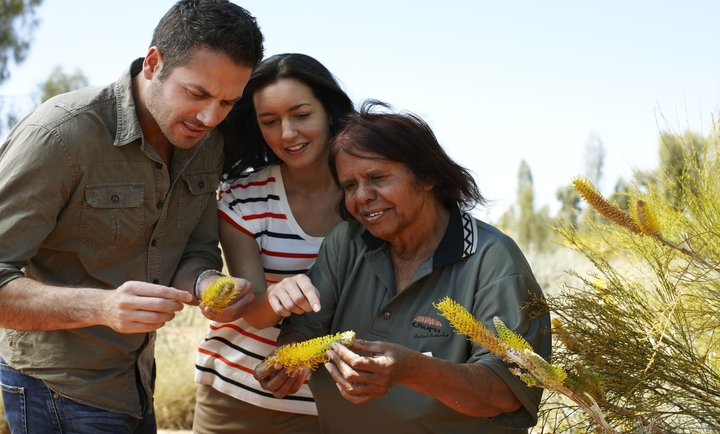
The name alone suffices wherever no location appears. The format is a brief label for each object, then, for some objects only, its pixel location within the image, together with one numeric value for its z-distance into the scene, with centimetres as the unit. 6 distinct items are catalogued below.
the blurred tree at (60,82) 2033
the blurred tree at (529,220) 1327
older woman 233
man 241
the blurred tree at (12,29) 1366
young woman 314
